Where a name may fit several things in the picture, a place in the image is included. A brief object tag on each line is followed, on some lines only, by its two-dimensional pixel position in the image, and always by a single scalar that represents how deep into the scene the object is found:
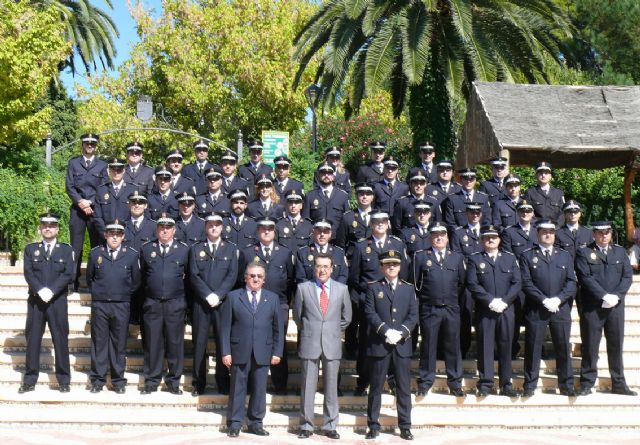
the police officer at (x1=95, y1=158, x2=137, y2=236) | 9.91
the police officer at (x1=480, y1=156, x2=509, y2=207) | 10.41
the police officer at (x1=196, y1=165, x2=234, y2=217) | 9.91
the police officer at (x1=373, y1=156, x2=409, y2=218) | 10.46
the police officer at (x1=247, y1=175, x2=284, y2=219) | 9.79
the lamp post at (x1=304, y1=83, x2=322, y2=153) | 17.28
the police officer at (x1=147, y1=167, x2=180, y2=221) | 9.89
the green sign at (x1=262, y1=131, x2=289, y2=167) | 15.34
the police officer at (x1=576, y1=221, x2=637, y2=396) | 8.67
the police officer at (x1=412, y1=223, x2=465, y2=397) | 8.41
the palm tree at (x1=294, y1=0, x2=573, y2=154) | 15.35
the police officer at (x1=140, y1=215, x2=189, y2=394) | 8.38
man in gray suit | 7.68
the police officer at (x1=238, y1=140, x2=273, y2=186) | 11.16
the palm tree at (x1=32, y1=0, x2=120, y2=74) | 31.16
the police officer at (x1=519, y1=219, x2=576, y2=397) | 8.51
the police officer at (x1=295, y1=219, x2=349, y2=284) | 8.52
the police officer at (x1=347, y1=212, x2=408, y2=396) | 8.71
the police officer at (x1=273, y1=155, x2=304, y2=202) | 10.55
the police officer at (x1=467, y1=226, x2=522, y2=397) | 8.42
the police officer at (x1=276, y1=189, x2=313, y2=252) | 9.35
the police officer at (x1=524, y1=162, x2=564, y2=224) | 10.31
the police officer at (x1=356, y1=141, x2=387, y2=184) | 11.13
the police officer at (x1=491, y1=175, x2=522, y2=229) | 10.02
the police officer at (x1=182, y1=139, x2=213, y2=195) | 10.78
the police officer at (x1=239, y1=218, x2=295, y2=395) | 8.45
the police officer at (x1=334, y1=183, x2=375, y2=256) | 9.59
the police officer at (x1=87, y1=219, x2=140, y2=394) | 8.34
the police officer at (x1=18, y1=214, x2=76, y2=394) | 8.30
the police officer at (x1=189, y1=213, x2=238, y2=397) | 8.34
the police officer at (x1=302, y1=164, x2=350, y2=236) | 10.15
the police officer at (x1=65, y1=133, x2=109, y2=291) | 10.12
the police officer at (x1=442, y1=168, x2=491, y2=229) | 10.01
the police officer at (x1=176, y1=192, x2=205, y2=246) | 9.20
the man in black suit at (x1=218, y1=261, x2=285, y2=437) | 7.70
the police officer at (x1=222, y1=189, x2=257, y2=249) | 9.34
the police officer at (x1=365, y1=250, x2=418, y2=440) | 7.68
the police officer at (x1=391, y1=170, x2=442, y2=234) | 9.95
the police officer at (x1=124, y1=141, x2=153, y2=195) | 10.30
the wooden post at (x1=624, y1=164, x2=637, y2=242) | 13.57
